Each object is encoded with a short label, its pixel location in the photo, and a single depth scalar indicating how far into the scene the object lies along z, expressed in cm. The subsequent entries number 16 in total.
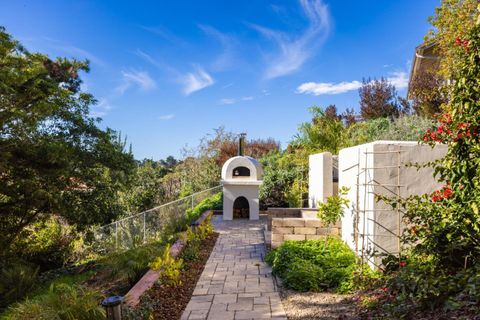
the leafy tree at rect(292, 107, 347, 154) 1138
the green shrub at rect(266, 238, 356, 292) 473
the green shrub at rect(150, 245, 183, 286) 488
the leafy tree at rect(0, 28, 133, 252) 793
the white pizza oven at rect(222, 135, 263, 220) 1052
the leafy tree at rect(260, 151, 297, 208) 1226
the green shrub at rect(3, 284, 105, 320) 295
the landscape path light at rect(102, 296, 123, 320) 291
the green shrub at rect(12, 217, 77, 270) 1006
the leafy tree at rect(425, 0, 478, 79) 760
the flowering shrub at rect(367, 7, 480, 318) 322
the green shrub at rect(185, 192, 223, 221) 1123
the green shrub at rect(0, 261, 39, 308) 708
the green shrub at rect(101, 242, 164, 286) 522
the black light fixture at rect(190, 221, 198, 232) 776
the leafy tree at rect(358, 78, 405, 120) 2144
